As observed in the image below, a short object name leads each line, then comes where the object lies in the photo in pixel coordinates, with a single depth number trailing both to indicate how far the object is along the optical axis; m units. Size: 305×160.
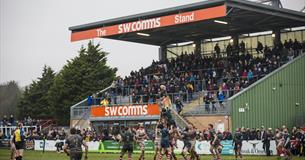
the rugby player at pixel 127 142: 28.55
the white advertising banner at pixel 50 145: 45.80
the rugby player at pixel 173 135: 27.25
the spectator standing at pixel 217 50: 54.90
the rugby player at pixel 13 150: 28.77
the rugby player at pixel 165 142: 26.39
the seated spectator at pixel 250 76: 44.22
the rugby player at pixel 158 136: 26.80
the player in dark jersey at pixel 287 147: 30.80
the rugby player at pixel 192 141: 28.41
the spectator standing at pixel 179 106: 44.38
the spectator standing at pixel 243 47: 51.91
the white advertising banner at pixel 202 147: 38.66
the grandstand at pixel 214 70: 43.31
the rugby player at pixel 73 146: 20.06
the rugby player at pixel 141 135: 30.67
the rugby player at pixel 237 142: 32.55
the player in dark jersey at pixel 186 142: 28.36
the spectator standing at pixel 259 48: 50.97
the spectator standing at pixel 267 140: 35.94
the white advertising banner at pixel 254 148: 36.38
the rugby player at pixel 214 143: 29.83
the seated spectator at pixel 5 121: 56.50
